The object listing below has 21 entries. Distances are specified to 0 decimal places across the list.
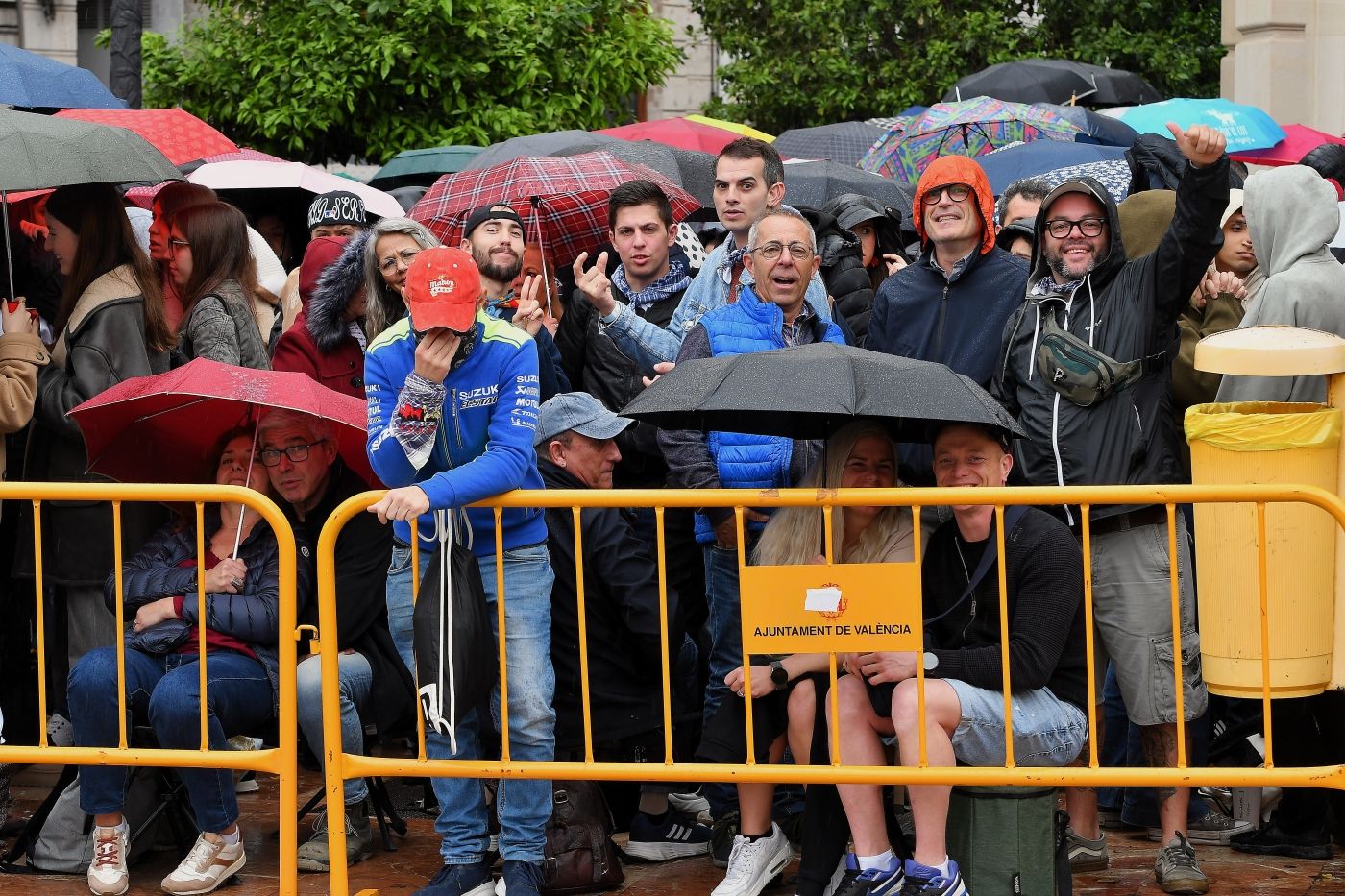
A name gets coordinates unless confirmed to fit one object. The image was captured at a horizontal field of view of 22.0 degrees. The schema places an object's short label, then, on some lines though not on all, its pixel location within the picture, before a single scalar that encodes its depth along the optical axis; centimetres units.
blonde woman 1075
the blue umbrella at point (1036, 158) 2044
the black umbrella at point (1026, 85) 3256
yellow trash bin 1022
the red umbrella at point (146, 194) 1997
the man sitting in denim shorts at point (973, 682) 1027
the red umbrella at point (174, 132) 1893
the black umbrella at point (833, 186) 1954
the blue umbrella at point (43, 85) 1538
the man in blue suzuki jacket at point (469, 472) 1022
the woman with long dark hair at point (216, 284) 1341
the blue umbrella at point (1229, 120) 2432
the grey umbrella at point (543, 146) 1956
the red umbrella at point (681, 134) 2637
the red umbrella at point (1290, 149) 2459
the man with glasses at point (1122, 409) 1125
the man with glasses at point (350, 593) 1194
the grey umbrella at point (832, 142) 2674
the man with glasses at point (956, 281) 1261
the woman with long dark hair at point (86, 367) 1263
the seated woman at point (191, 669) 1146
